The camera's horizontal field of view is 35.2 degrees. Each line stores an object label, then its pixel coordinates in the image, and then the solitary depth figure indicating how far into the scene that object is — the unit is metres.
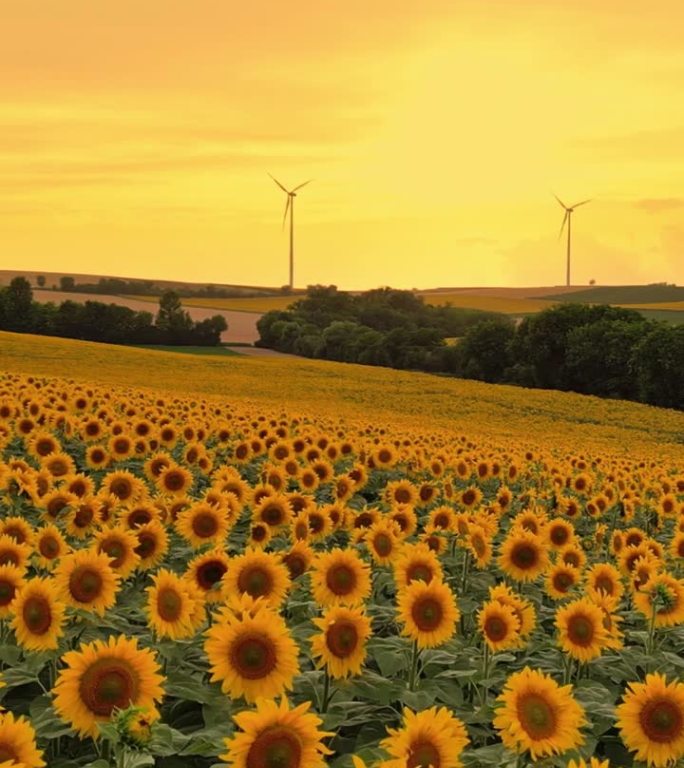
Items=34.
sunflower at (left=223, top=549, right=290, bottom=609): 7.07
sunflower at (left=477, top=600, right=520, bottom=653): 7.09
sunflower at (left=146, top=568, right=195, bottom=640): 6.63
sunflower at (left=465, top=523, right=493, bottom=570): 9.63
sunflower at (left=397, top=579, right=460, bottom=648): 6.96
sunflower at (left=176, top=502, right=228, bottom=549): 9.12
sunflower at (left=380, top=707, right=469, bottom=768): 4.60
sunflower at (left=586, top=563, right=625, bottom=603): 8.65
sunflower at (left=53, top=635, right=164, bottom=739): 5.36
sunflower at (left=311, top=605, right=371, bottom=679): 6.43
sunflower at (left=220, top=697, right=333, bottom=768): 4.45
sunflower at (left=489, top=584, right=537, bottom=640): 7.49
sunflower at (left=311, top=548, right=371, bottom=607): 7.47
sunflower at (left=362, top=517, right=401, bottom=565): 9.22
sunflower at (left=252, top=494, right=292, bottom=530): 9.98
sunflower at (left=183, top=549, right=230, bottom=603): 7.31
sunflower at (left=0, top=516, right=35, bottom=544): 8.40
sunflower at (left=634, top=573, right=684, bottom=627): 8.32
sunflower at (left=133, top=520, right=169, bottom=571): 8.55
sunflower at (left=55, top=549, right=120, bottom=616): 6.94
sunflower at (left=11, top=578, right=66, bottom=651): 6.45
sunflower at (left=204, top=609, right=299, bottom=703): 5.75
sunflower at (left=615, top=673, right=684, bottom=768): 5.72
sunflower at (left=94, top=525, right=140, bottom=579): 7.98
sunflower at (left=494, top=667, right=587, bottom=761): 5.30
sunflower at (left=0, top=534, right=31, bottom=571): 7.32
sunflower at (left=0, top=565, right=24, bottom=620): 6.79
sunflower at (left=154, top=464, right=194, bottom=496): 12.02
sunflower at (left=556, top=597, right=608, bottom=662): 7.34
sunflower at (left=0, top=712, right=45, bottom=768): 4.37
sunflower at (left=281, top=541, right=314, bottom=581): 8.17
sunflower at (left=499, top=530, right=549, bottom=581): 9.45
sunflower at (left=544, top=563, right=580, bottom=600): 9.06
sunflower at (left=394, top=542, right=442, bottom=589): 7.71
